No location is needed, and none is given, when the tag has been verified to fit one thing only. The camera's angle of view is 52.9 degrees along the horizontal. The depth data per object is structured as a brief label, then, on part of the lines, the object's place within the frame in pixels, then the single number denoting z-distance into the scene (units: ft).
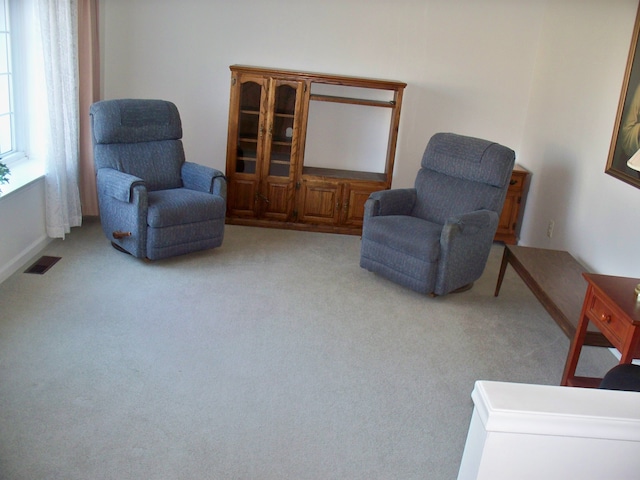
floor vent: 13.16
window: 13.76
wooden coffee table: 9.98
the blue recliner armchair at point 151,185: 13.74
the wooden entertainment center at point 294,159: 16.70
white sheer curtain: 13.78
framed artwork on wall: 12.00
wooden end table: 8.08
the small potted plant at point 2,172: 10.12
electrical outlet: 15.73
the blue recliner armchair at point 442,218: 13.32
